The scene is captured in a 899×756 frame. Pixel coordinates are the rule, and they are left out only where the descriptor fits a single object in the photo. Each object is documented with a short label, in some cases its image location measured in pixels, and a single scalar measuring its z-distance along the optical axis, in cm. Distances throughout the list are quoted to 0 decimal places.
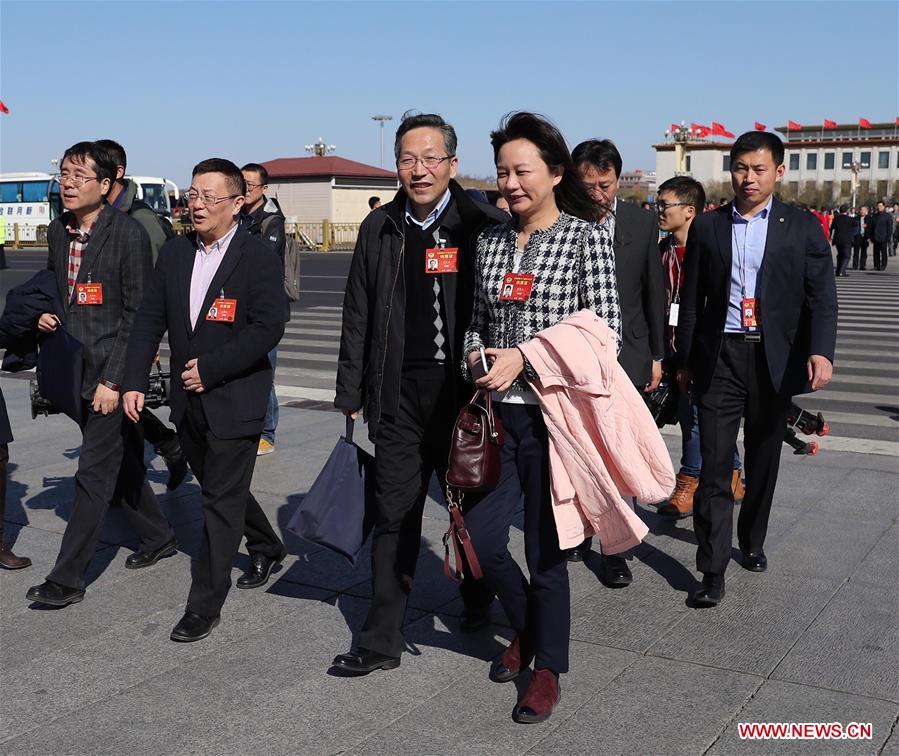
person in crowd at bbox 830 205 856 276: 2753
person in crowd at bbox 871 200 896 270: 2831
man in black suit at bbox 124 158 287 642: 433
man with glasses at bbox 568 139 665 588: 483
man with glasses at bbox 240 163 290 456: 692
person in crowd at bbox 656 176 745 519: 608
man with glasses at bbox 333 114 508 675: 394
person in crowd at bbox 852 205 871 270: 3083
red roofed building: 5006
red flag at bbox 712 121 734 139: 9894
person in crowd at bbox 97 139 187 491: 516
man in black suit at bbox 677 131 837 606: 470
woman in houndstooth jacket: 352
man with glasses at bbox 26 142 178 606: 470
